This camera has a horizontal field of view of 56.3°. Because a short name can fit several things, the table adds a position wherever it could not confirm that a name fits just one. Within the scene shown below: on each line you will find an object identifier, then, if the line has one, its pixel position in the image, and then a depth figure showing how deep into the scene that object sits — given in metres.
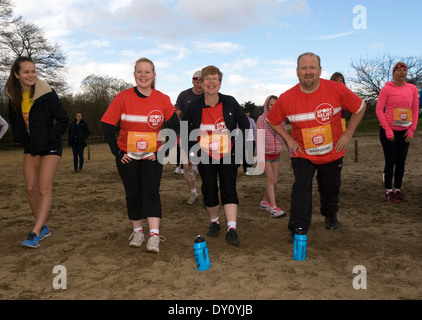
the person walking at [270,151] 5.76
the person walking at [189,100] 6.46
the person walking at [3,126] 5.12
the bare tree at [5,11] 29.42
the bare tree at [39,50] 32.06
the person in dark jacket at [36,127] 4.45
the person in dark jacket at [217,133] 4.50
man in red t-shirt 4.24
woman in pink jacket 6.59
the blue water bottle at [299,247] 3.78
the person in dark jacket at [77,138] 12.95
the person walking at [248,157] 4.75
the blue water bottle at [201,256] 3.61
